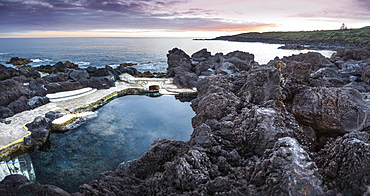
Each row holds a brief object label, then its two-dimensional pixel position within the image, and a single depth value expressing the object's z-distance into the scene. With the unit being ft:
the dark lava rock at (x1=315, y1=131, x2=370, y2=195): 13.73
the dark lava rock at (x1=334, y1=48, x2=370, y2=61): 112.88
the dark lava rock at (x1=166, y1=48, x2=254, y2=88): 87.45
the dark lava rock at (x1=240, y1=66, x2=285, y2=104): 29.30
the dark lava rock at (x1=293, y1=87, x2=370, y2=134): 22.70
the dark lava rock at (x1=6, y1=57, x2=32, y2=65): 175.14
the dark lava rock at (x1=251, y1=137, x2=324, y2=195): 12.35
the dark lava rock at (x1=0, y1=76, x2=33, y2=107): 56.59
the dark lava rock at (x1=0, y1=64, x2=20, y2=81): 67.40
